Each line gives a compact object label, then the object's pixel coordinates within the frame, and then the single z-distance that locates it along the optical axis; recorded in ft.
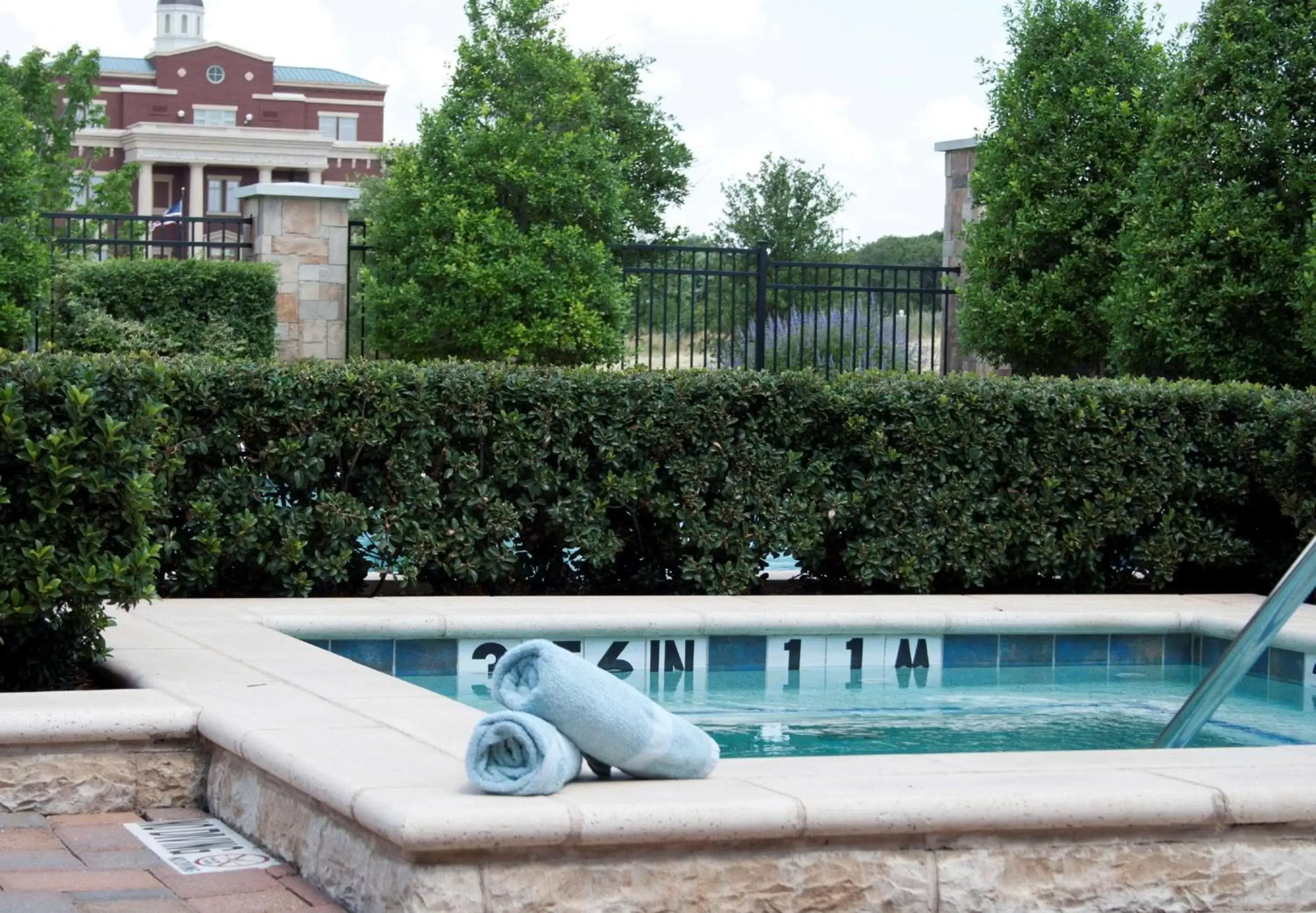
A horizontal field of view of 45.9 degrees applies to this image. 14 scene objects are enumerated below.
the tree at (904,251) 139.33
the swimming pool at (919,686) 18.99
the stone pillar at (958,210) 58.59
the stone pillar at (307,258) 48.01
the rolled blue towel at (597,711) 10.94
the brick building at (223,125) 219.41
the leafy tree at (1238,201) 36.88
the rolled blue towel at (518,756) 10.77
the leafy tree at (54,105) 88.38
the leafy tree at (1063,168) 48.32
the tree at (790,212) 93.91
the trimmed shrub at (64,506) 15.02
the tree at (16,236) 45.73
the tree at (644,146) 97.60
